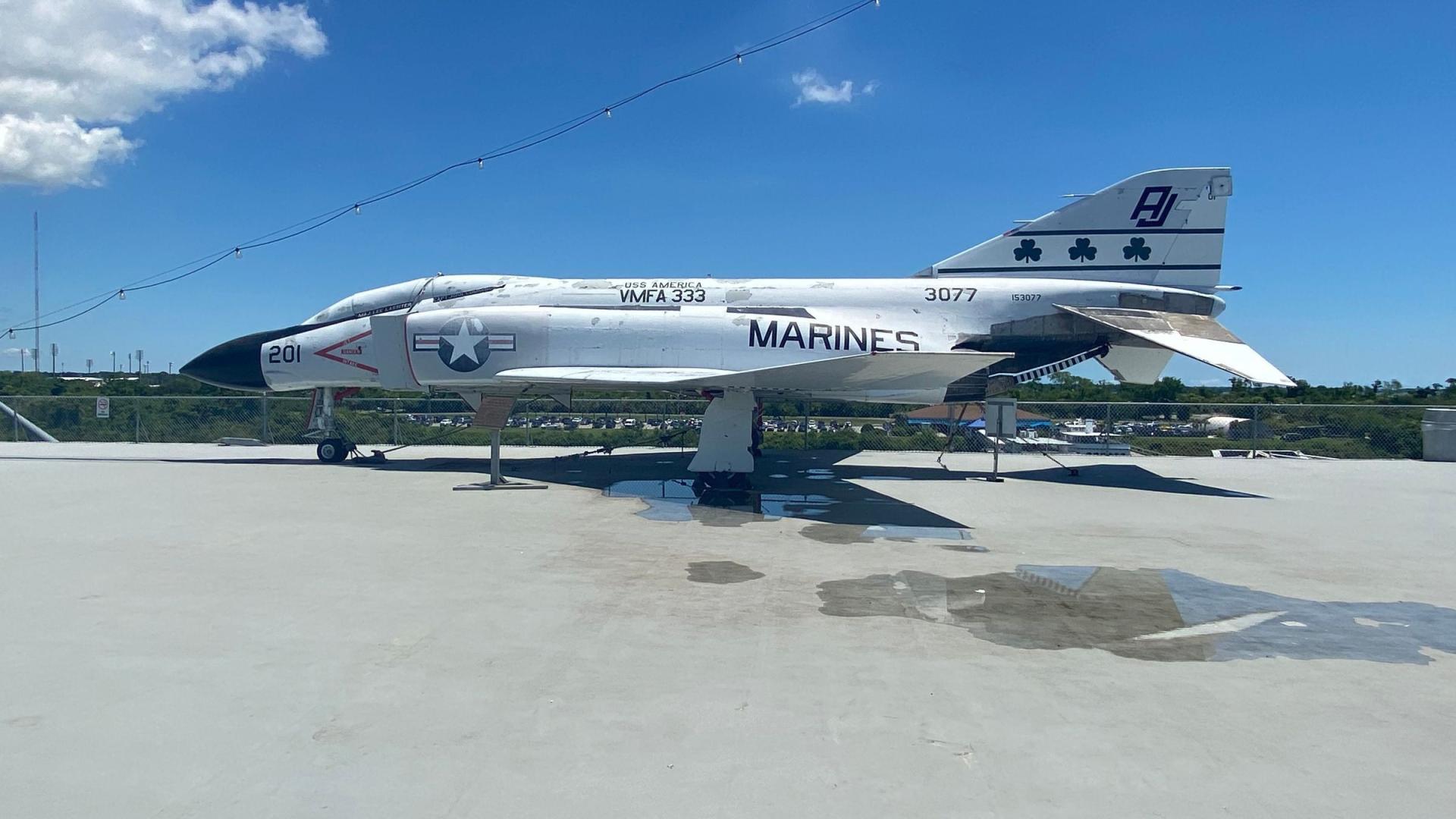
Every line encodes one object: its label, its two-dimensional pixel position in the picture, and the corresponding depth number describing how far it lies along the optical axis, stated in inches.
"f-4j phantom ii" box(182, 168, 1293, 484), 530.0
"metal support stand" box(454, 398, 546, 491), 473.7
